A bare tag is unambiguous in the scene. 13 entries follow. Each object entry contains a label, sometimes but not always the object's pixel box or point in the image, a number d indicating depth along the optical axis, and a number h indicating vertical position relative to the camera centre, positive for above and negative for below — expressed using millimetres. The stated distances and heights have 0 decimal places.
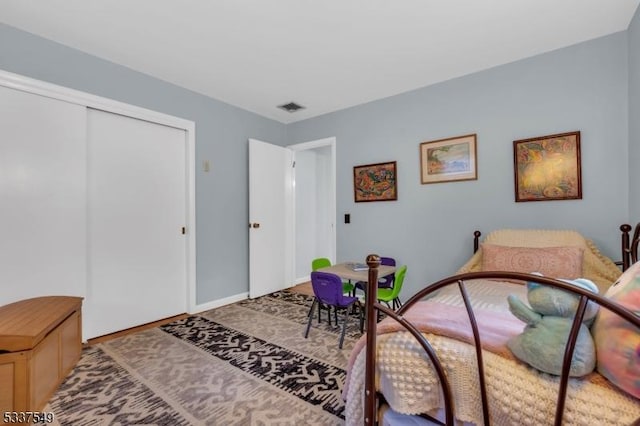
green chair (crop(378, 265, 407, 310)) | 2594 -684
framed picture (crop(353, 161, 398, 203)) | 3432 +370
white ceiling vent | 3707 +1362
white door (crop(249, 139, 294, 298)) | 3811 -51
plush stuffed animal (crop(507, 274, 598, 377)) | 826 -342
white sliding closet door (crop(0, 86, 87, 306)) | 2160 +149
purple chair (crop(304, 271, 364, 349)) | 2346 -616
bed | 796 -509
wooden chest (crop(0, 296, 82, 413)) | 1466 -730
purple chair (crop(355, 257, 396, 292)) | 3023 -665
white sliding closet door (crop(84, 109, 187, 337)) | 2629 -63
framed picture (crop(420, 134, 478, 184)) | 2928 +542
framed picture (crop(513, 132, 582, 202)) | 2445 +376
